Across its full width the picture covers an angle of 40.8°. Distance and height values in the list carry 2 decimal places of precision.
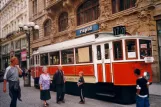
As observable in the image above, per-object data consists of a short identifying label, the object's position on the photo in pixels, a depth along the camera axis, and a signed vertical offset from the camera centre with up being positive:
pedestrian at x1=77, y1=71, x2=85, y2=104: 10.31 -1.18
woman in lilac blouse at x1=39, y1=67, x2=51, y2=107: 9.99 -1.05
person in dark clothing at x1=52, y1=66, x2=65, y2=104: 10.64 -1.03
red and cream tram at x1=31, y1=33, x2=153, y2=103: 9.72 -0.01
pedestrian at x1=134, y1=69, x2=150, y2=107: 6.62 -0.97
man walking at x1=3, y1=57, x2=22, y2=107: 7.92 -0.56
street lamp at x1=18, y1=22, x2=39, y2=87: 19.08 +3.31
